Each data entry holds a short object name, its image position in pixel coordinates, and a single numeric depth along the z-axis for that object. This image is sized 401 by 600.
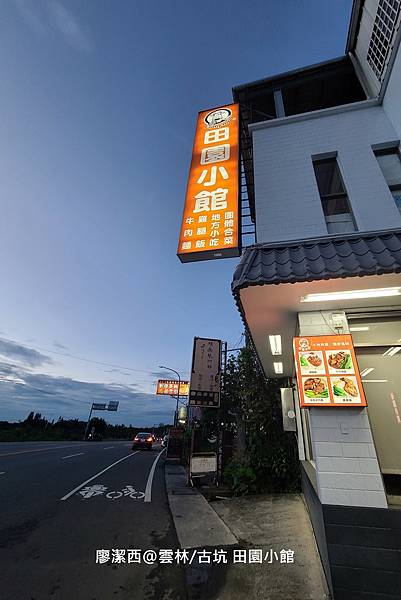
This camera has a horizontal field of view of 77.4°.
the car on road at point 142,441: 24.78
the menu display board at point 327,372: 3.42
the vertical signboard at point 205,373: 10.12
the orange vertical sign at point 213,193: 4.86
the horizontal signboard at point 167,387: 40.62
